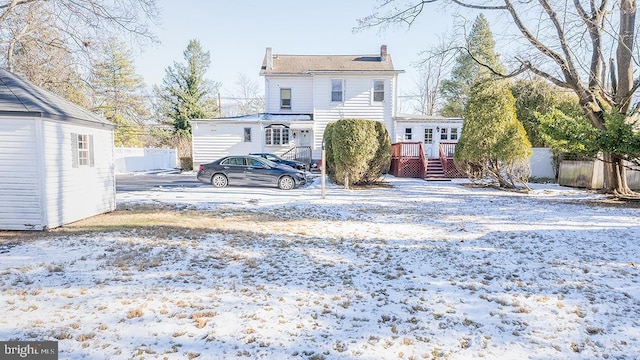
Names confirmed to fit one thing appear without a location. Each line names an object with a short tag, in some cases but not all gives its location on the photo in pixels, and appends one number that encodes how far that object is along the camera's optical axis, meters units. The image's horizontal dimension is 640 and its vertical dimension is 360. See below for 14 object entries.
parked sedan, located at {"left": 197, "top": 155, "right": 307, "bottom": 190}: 14.05
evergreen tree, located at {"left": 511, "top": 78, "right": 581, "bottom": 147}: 18.56
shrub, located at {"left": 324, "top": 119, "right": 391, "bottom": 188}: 13.14
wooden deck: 18.03
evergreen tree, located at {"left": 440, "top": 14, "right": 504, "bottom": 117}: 31.30
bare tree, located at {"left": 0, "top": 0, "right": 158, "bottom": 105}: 11.83
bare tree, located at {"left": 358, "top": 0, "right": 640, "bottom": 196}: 10.91
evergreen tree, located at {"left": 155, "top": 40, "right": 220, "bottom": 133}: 31.84
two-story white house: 21.62
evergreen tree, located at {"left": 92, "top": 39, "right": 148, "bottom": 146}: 31.55
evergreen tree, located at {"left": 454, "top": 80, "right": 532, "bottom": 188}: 13.16
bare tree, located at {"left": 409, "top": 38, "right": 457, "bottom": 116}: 39.31
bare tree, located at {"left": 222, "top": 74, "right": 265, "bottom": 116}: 50.71
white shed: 6.64
